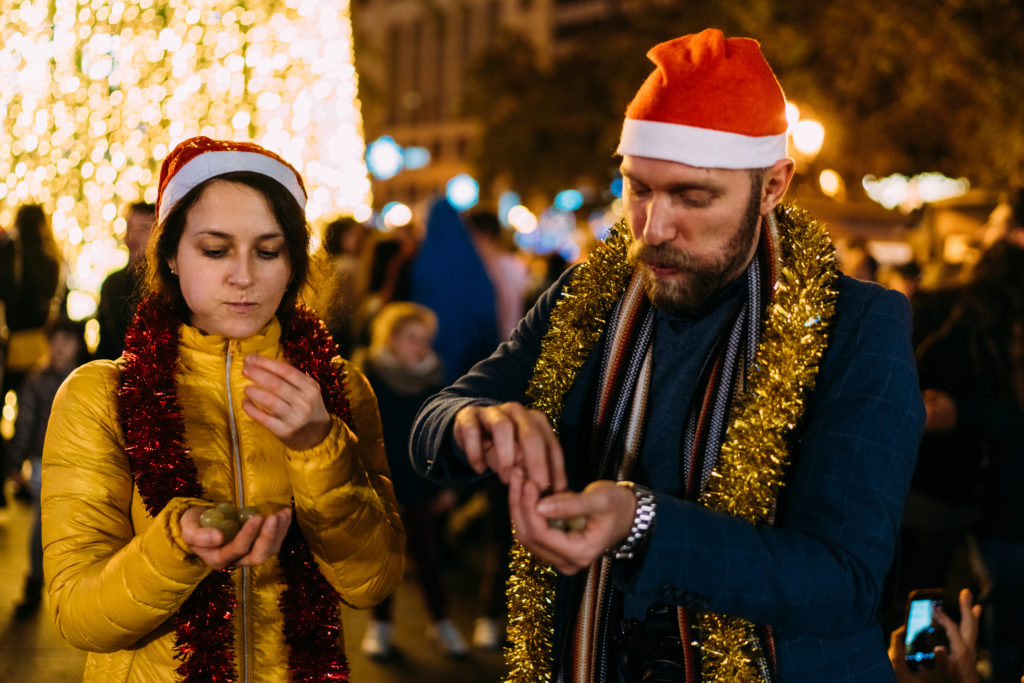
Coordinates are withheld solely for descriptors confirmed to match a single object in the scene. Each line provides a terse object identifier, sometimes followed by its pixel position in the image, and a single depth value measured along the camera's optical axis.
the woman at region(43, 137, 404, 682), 2.19
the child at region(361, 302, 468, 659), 6.03
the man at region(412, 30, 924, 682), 1.63
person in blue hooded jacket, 7.62
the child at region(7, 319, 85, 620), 6.60
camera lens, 1.98
